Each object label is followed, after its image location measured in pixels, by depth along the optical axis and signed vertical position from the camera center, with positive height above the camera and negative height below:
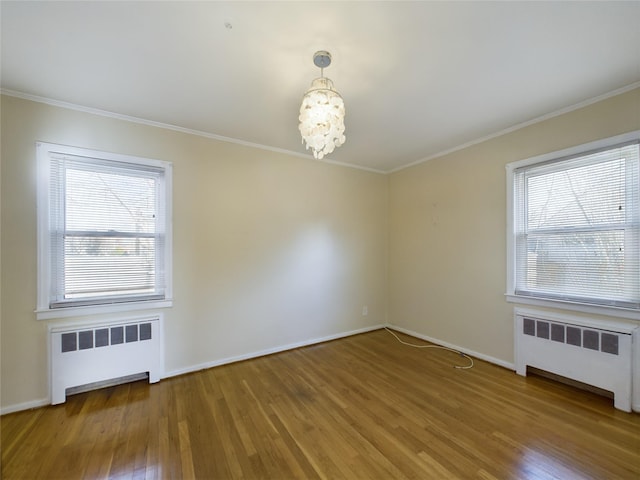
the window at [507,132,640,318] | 2.21 +0.13
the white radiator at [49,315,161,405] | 2.27 -1.05
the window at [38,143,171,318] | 2.31 +0.10
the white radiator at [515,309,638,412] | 2.15 -1.00
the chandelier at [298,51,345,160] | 1.67 +0.81
